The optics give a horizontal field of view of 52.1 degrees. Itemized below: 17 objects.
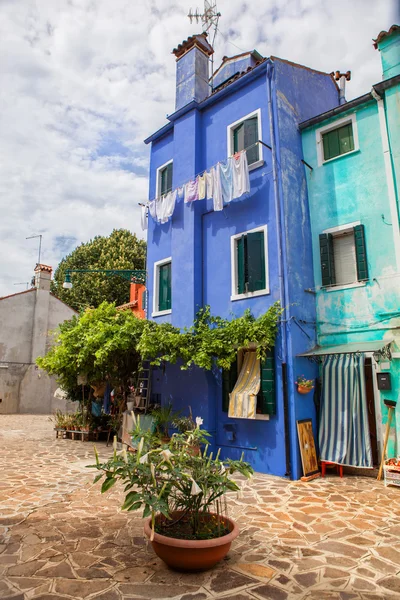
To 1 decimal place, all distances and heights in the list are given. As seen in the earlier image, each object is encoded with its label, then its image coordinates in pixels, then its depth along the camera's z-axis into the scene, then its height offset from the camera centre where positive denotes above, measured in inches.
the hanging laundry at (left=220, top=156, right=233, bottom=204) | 428.1 +215.9
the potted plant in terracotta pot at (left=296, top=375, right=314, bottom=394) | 358.0 +3.7
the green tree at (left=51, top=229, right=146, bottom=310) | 1160.8 +357.2
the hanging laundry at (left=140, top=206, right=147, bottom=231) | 544.4 +224.5
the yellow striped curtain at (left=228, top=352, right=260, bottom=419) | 370.3 -1.4
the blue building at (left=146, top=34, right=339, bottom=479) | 373.7 +157.8
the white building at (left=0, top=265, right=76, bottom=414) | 967.6 +103.7
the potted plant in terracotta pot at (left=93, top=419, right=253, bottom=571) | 161.8 -42.9
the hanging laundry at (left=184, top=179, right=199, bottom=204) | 459.5 +219.5
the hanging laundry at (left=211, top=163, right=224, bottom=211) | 432.1 +210.5
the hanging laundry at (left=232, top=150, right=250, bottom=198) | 414.0 +215.5
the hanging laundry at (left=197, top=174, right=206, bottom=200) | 450.3 +219.6
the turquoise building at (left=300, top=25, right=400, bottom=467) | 351.3 +111.1
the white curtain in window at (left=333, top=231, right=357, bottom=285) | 391.2 +125.0
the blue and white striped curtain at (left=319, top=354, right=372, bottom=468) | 349.1 -21.1
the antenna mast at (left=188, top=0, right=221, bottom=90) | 553.9 +493.9
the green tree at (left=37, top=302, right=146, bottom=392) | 450.0 +48.4
